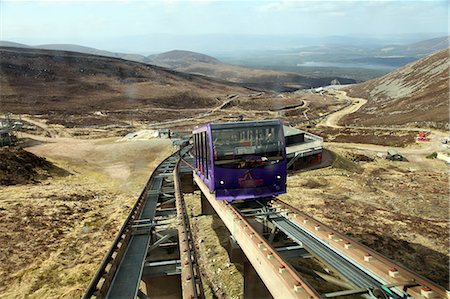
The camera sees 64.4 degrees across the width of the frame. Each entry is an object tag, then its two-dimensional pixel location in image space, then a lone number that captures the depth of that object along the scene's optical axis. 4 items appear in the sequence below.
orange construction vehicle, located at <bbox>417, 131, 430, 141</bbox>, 58.47
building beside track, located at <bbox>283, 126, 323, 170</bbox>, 41.41
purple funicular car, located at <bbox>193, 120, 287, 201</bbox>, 16.16
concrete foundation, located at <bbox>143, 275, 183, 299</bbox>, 12.48
